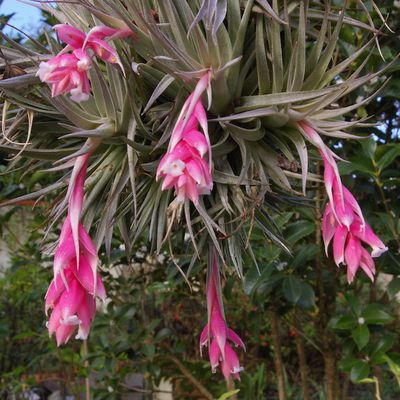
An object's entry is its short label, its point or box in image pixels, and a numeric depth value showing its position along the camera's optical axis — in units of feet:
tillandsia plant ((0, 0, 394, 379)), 1.84
